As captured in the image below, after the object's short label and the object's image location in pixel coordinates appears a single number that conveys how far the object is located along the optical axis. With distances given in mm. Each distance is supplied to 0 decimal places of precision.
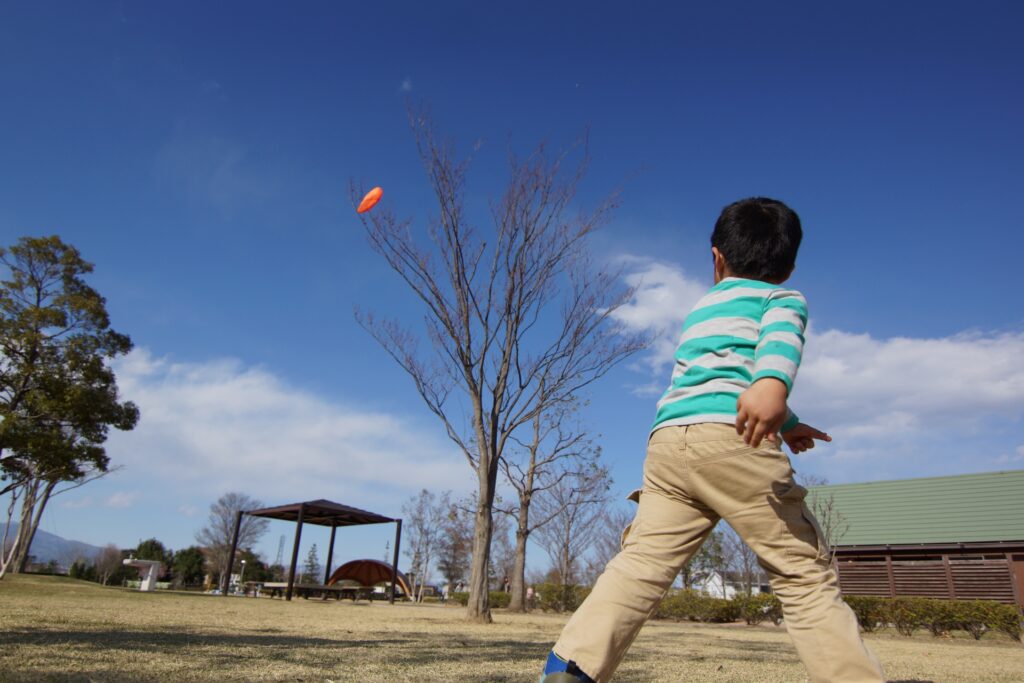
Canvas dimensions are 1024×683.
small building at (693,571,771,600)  34659
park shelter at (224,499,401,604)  18297
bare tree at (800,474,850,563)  18630
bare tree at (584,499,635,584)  33938
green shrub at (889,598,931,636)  12539
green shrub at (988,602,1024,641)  11688
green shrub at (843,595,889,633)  13254
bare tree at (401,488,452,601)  42969
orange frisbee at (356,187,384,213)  10070
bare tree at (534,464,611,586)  21386
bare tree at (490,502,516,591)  38234
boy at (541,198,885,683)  1422
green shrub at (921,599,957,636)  12230
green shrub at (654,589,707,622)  16672
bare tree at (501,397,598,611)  17562
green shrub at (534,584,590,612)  21234
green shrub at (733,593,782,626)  15242
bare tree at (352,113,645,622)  10102
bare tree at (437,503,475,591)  39938
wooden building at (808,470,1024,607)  16016
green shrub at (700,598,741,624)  16078
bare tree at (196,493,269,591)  46094
